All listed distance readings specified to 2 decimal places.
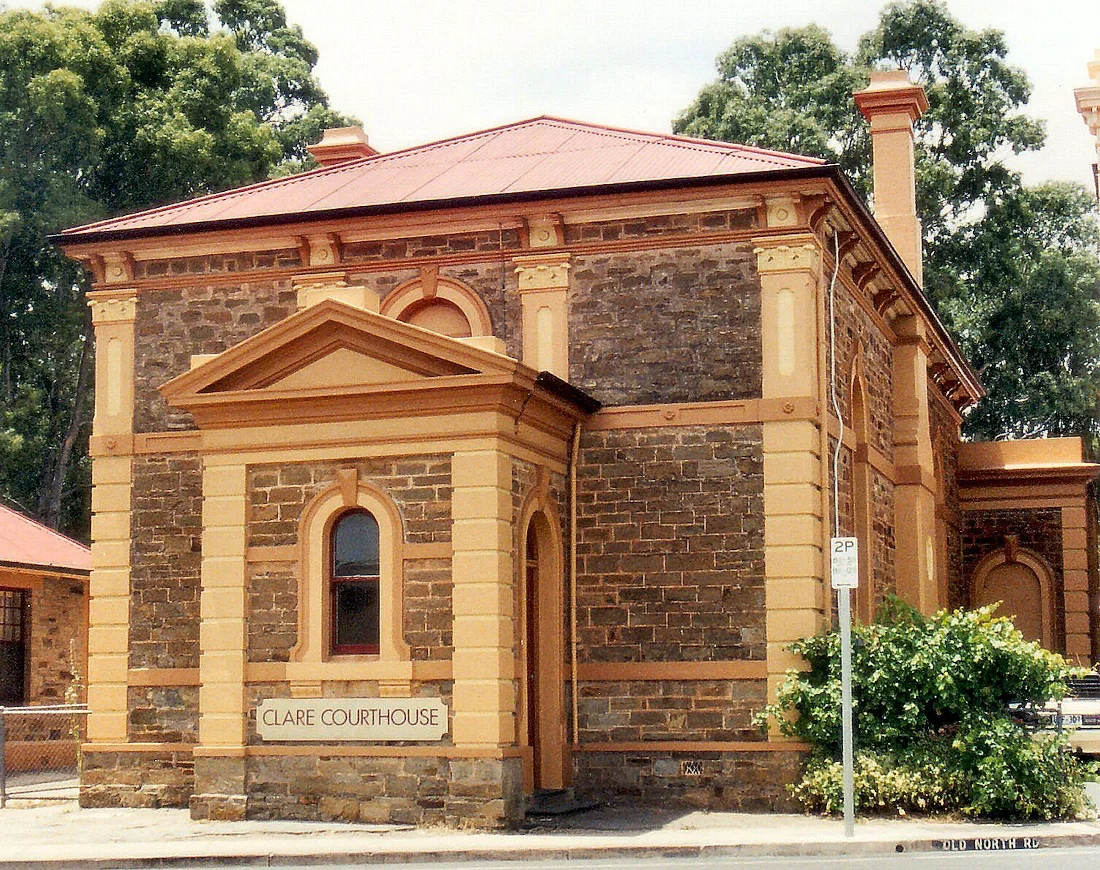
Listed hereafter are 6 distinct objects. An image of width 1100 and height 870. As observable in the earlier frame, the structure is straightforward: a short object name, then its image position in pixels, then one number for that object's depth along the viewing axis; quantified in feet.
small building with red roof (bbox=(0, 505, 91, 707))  87.10
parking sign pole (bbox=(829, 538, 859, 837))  51.49
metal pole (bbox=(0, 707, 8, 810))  67.05
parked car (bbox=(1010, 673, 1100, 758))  60.18
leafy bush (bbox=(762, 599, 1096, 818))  56.18
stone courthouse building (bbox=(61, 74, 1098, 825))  56.80
